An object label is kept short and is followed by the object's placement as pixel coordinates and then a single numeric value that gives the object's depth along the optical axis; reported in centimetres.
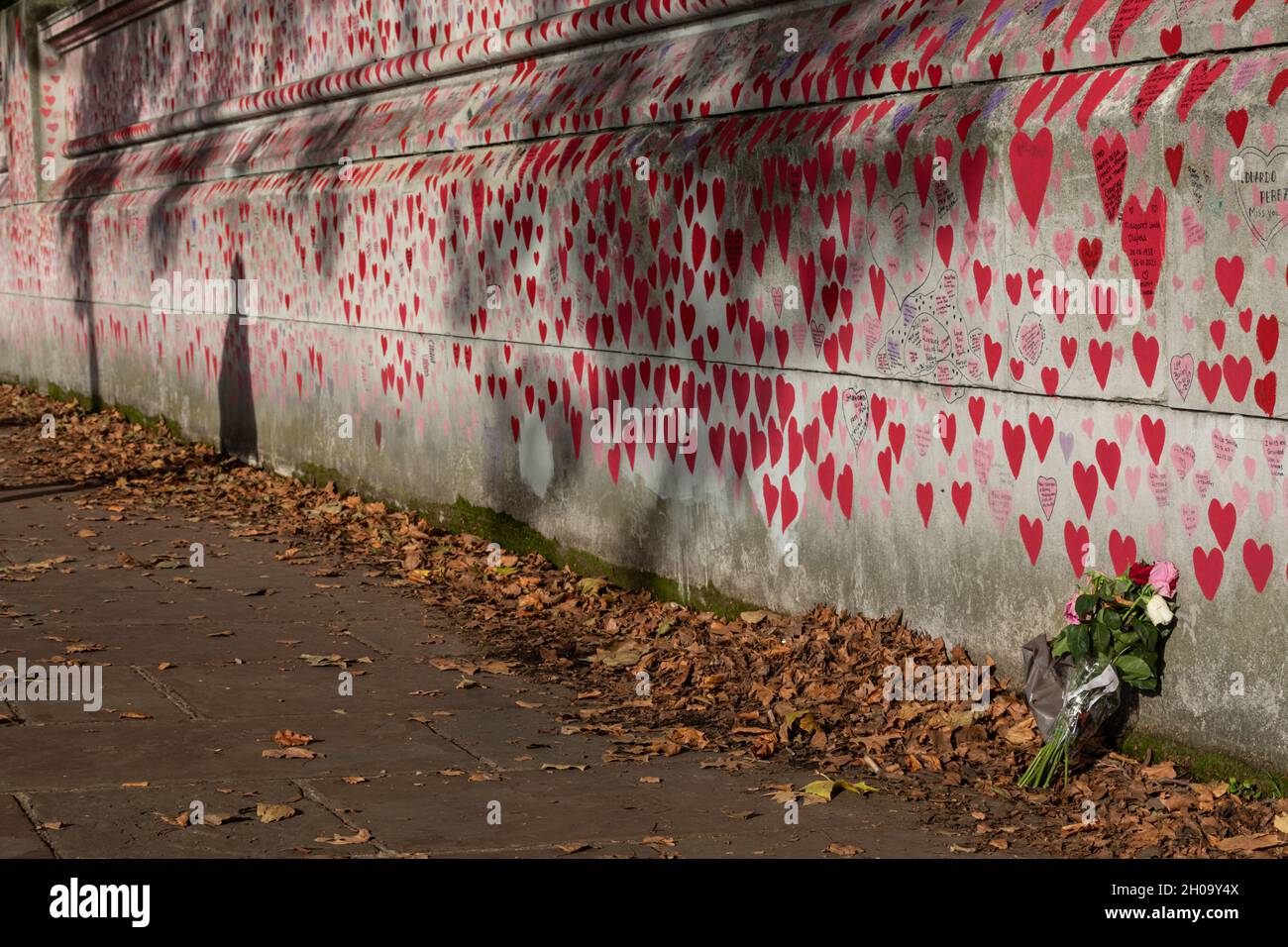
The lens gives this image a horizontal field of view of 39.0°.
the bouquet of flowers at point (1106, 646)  560
